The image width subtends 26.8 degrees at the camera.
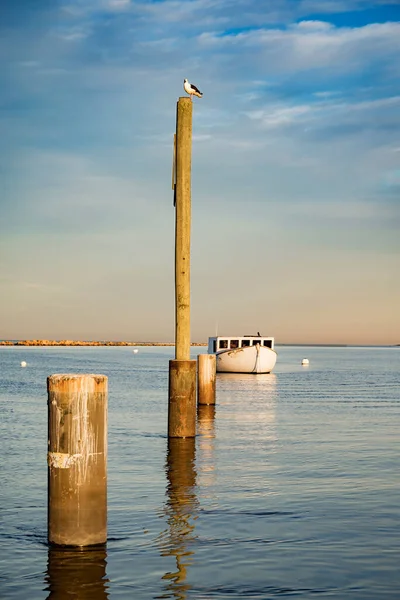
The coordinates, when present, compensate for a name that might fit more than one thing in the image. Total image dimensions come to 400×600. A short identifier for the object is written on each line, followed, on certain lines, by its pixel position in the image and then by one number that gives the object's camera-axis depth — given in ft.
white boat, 193.47
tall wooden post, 57.41
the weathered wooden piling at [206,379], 90.89
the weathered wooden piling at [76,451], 29.09
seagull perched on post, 61.26
